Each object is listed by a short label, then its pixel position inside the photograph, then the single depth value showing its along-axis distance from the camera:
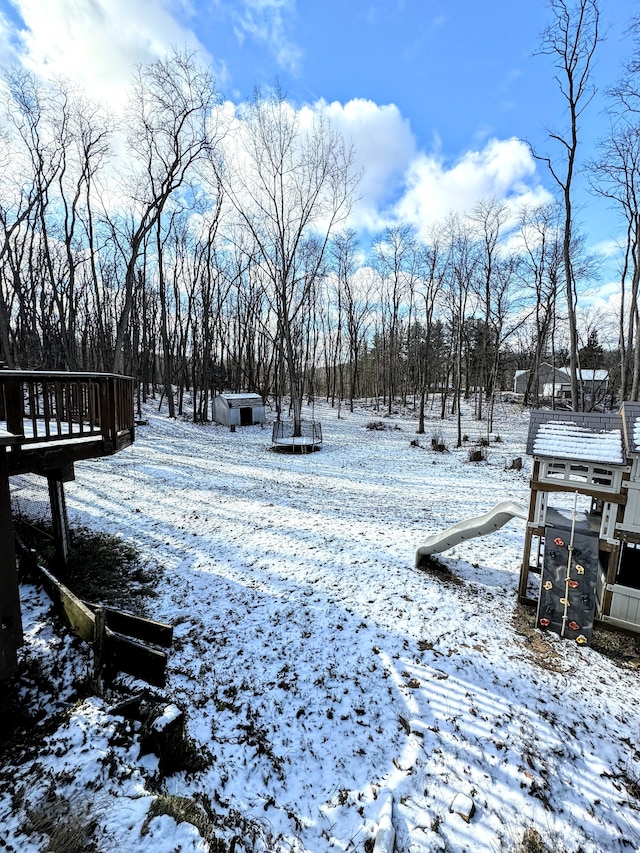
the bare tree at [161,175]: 14.86
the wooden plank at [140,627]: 4.05
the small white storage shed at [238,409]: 21.36
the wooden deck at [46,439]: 3.74
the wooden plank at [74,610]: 3.91
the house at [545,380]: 42.20
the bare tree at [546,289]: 20.56
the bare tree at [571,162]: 11.12
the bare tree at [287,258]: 16.69
